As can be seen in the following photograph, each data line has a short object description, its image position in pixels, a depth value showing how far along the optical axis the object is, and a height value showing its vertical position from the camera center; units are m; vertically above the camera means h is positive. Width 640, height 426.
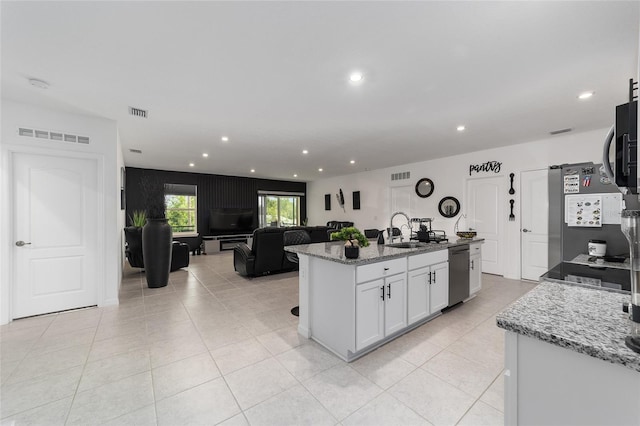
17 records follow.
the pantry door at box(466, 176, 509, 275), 5.28 -0.07
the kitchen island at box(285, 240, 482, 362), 2.27 -0.79
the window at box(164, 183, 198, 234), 8.13 +0.21
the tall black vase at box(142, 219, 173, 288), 4.34 -0.59
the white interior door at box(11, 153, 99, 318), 3.21 -0.25
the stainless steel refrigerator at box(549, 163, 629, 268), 2.42 -0.14
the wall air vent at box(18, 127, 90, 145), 3.16 +0.99
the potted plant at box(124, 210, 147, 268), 5.21 -0.57
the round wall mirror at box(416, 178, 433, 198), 6.42 +0.62
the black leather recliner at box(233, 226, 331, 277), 4.95 -0.80
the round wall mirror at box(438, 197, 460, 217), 5.89 +0.12
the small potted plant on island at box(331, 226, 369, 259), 2.32 -0.26
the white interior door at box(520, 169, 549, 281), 4.71 -0.19
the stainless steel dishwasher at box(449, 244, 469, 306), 3.35 -0.82
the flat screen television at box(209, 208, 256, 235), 8.59 -0.25
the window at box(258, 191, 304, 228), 9.85 +0.16
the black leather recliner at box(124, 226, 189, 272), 5.29 -0.80
